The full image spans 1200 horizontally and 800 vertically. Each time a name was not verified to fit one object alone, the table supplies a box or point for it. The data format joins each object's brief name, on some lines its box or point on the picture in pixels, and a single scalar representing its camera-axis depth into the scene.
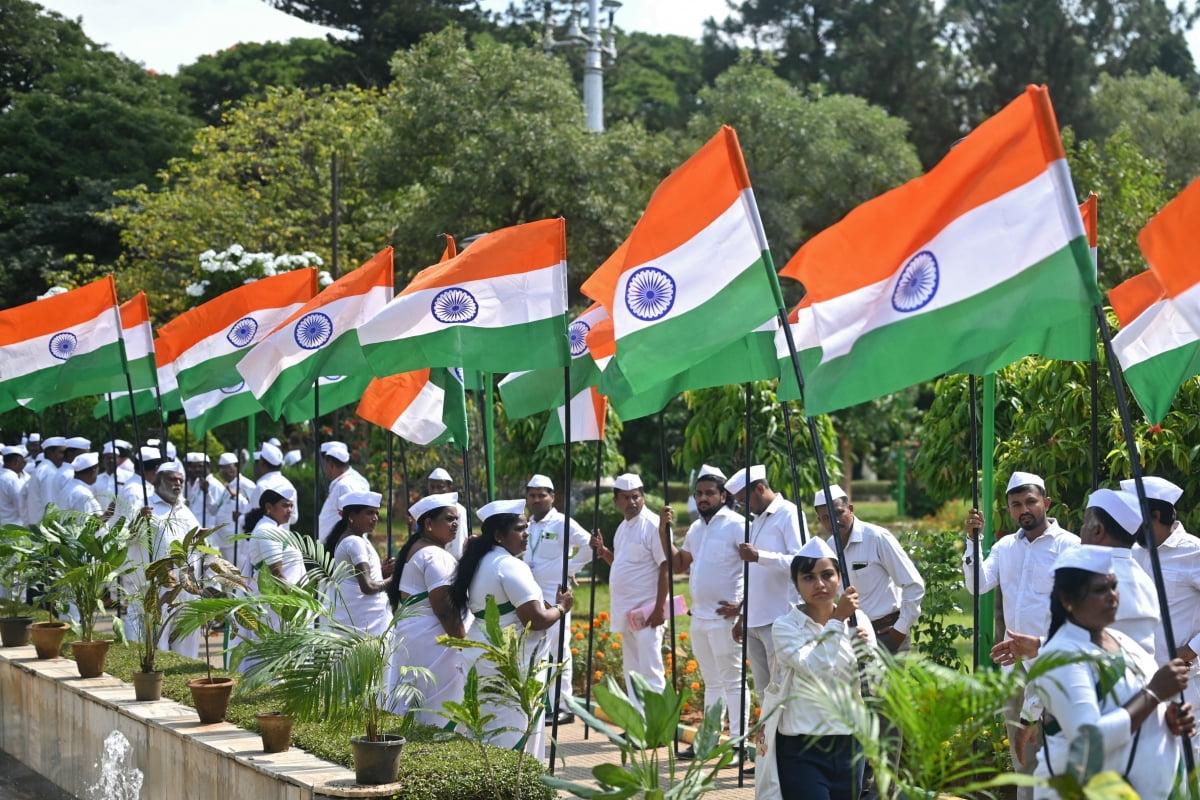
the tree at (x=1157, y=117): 38.44
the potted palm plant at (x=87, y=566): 10.00
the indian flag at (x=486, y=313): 8.55
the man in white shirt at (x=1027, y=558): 7.40
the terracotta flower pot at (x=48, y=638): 11.00
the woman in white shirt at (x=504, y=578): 7.65
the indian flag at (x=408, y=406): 11.05
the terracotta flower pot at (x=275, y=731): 7.36
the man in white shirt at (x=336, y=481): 12.48
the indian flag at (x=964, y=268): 5.34
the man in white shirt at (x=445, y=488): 11.05
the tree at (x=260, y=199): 30.58
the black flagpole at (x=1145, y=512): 4.87
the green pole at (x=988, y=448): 8.32
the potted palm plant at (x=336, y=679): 6.60
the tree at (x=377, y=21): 43.31
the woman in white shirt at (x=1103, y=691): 4.42
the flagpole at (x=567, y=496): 7.40
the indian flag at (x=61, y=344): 12.30
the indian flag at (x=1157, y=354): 6.81
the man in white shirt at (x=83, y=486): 14.55
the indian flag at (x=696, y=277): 6.61
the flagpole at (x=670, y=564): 9.44
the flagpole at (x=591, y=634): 9.89
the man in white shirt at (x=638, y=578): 10.75
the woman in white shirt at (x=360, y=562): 9.01
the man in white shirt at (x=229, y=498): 15.88
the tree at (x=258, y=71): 43.72
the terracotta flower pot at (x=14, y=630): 11.80
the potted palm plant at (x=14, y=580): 11.01
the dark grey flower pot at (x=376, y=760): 6.57
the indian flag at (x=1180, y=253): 5.64
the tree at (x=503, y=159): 27.75
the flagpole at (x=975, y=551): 7.12
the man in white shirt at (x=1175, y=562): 6.94
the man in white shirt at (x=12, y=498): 17.09
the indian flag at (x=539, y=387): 10.30
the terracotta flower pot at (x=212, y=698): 8.18
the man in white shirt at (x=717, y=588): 9.88
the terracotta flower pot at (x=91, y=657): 9.95
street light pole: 33.72
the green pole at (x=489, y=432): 9.67
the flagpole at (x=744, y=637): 8.19
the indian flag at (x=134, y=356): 12.69
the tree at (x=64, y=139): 36.56
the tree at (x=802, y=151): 34.62
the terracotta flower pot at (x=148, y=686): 9.02
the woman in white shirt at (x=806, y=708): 5.87
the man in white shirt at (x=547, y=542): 11.20
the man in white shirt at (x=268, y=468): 12.91
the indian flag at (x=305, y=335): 10.59
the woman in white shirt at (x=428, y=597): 8.20
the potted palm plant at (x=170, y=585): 8.70
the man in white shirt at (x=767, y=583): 9.46
